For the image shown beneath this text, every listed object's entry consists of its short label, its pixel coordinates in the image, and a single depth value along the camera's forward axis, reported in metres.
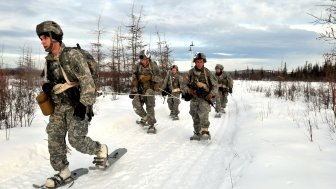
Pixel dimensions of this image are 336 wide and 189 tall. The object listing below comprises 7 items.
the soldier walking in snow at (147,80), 10.04
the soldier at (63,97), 5.16
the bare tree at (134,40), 22.05
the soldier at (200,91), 8.87
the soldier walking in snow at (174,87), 13.18
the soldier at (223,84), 15.23
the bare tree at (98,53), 21.53
